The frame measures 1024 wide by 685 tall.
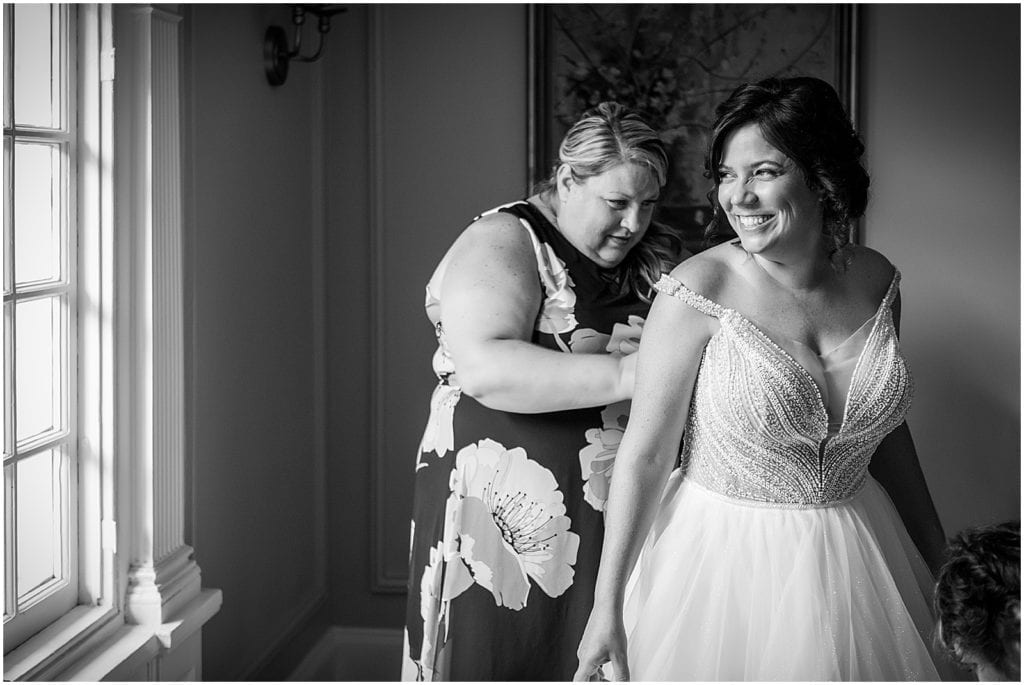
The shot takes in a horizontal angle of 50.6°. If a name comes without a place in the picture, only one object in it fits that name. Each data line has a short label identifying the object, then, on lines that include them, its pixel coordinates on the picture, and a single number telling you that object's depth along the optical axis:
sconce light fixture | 2.76
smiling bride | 1.47
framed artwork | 3.12
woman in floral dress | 1.86
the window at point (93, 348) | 1.82
